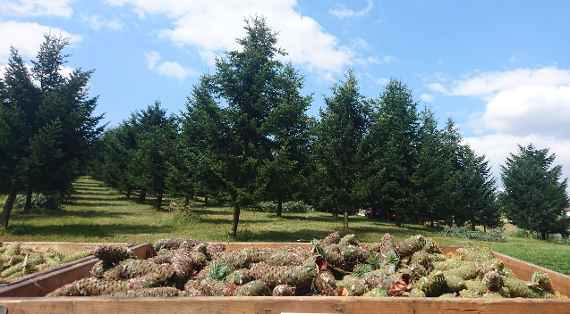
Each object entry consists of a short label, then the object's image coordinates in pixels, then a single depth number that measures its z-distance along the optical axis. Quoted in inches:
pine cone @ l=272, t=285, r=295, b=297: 139.6
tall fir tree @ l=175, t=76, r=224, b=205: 816.9
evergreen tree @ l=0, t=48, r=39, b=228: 797.9
